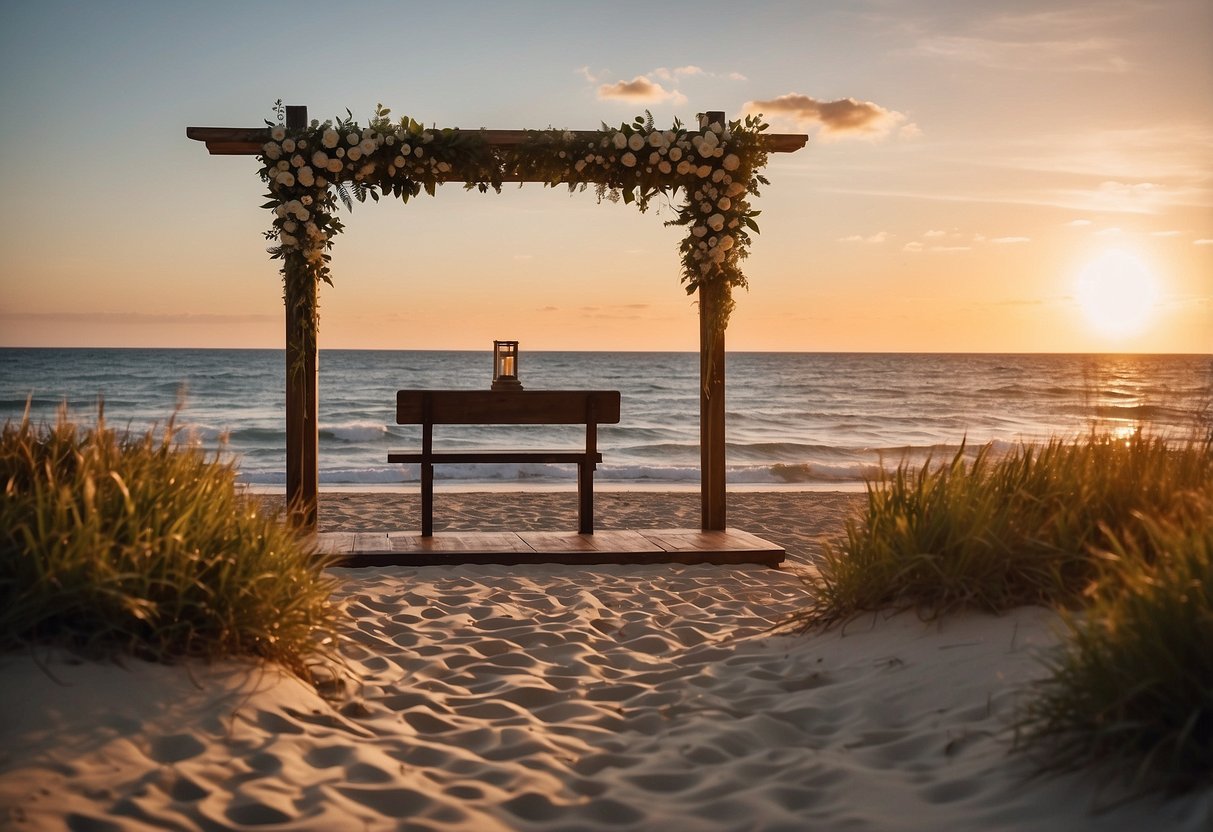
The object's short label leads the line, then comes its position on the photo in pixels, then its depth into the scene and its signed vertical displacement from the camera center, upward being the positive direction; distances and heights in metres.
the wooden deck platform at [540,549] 6.67 -1.23
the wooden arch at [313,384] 7.04 -0.10
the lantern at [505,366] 7.45 +0.03
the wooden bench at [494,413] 7.21 -0.31
